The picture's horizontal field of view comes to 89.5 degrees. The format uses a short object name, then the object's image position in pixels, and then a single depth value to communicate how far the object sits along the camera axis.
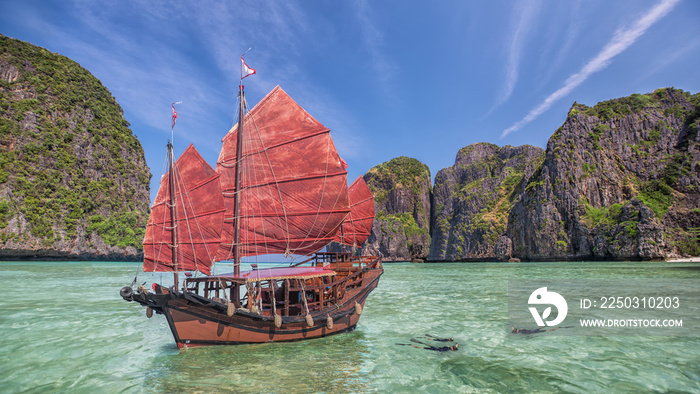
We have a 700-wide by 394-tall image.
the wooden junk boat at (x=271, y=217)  12.46
